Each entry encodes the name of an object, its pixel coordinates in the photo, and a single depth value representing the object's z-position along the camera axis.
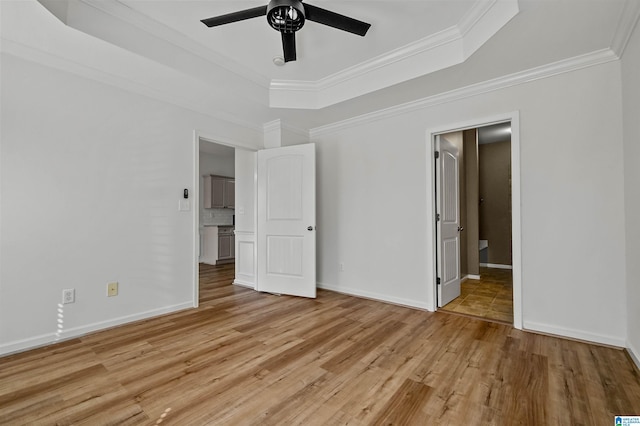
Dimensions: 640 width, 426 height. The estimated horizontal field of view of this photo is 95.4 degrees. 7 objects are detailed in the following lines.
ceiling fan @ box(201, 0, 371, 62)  1.88
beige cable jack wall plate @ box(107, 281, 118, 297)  2.86
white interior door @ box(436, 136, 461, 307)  3.45
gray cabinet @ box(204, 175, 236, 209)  6.85
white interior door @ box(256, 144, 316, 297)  3.96
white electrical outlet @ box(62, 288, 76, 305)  2.59
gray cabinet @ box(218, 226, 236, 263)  6.63
